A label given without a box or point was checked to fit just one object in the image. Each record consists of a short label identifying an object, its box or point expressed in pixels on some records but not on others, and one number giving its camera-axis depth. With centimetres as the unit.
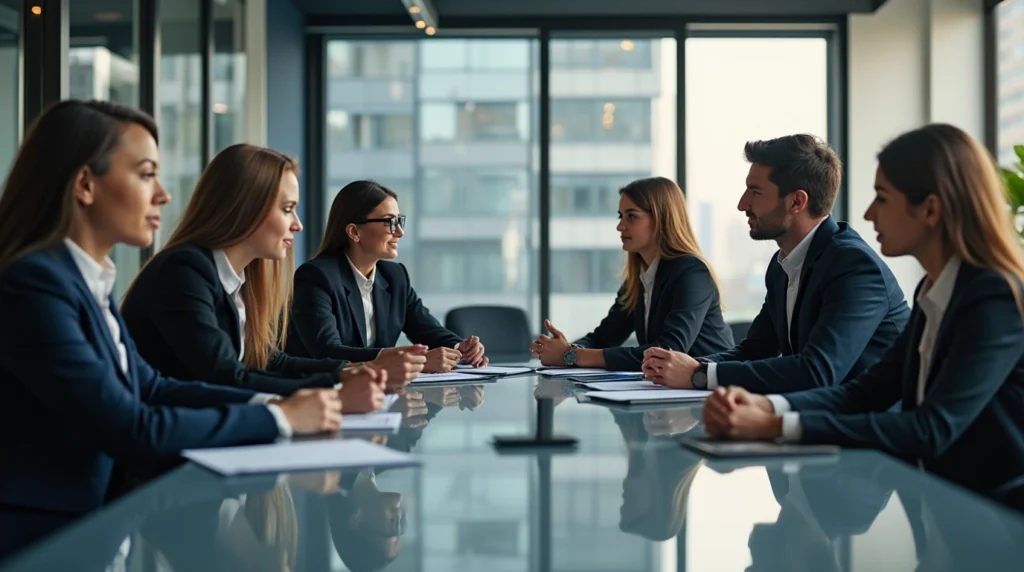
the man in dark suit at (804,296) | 273
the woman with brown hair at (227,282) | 255
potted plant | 515
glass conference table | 108
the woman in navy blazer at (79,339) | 169
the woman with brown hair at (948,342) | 182
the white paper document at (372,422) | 198
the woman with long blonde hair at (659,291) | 384
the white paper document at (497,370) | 345
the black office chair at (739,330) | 524
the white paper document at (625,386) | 283
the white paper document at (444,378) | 318
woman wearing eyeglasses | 375
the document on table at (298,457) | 155
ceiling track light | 588
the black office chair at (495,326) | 550
